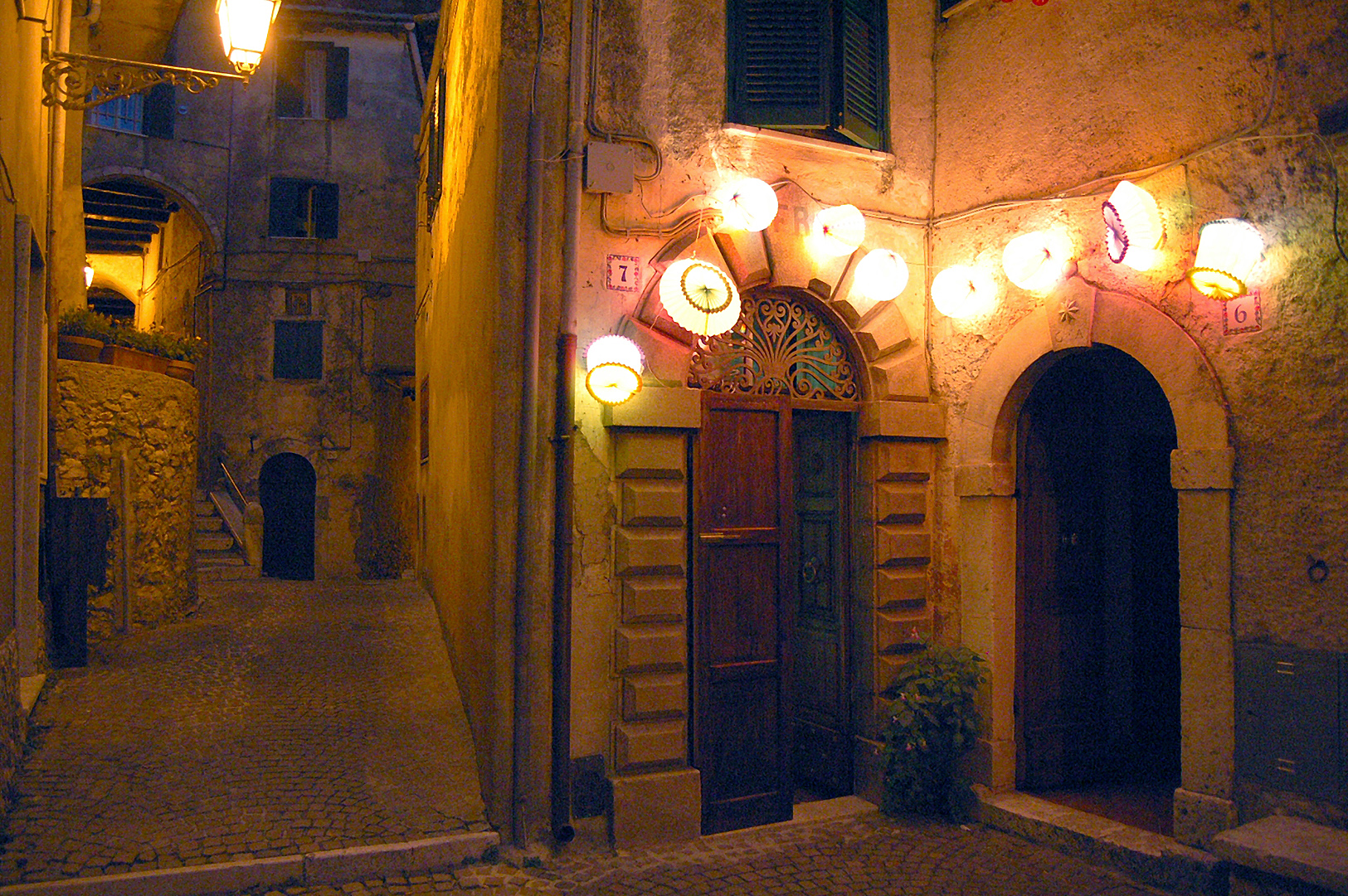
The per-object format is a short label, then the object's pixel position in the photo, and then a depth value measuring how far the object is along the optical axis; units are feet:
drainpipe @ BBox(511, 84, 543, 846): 17.47
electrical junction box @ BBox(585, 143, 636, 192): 18.44
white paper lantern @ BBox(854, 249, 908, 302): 20.93
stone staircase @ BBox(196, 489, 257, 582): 44.57
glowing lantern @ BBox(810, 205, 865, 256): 20.61
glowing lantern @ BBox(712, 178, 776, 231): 19.42
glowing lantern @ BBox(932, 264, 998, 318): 21.20
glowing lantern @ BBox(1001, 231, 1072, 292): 19.66
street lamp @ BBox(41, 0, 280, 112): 20.80
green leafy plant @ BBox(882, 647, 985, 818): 20.24
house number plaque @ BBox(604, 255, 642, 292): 18.84
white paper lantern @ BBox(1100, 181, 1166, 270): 17.56
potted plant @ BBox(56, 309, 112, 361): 27.40
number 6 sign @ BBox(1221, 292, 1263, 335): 16.49
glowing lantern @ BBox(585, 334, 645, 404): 17.66
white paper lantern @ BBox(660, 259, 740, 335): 18.13
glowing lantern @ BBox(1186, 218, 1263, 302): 16.33
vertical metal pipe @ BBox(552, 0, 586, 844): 17.54
